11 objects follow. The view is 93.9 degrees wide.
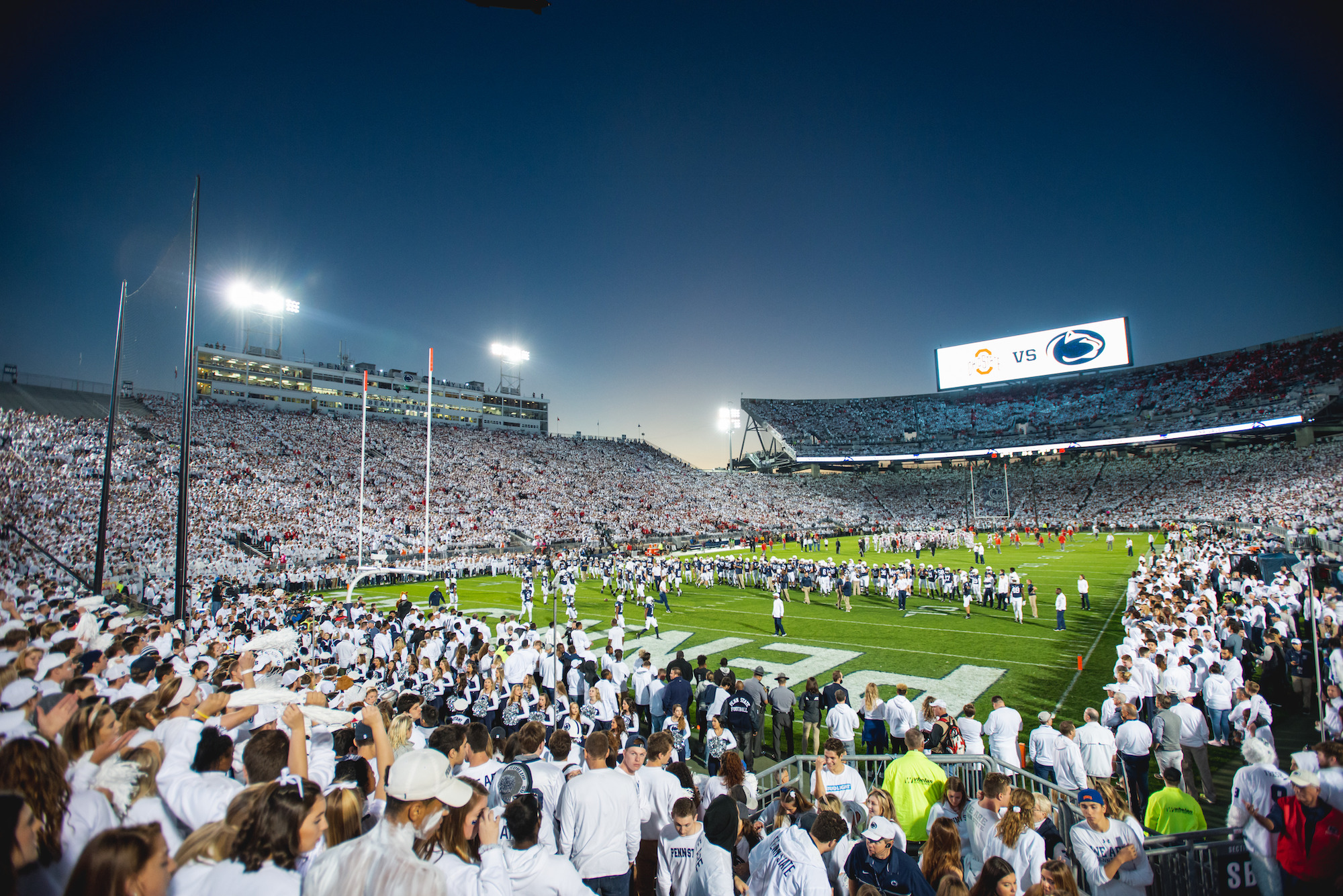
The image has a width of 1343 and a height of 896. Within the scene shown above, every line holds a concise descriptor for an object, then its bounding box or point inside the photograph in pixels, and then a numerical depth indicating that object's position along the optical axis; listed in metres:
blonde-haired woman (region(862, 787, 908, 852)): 3.96
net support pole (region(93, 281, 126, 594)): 11.61
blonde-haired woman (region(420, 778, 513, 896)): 2.85
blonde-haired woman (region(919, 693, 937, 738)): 7.28
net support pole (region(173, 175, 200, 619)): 10.02
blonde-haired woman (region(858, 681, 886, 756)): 7.94
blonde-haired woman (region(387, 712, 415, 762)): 4.63
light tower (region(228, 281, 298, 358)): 36.41
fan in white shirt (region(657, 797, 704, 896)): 3.84
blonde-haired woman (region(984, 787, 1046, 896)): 3.83
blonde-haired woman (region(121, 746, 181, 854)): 2.80
